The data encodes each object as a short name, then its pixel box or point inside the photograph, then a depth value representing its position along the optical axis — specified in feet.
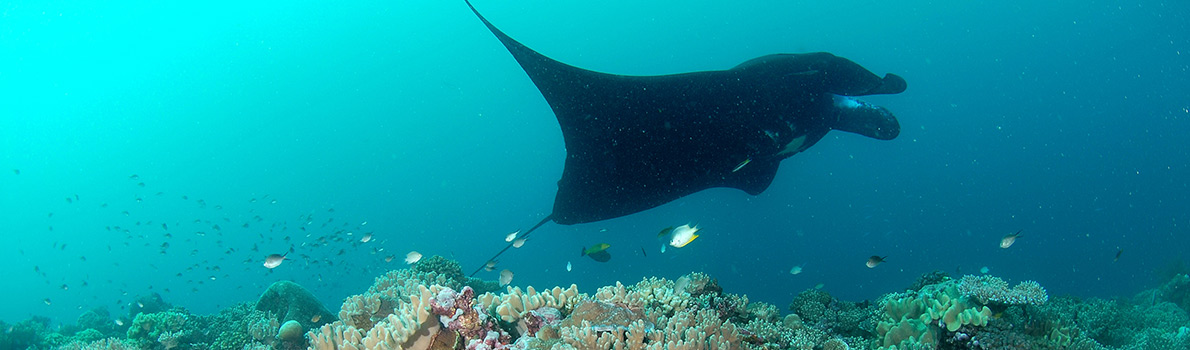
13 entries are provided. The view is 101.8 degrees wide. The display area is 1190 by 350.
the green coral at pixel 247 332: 19.76
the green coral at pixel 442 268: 23.66
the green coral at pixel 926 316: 13.28
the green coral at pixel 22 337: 33.78
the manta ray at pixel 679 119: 17.56
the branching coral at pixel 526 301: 10.70
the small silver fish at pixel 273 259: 26.17
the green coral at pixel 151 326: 23.06
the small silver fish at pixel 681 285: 15.36
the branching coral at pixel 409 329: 8.95
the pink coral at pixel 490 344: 8.73
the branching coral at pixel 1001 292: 13.34
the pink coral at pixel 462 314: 9.23
